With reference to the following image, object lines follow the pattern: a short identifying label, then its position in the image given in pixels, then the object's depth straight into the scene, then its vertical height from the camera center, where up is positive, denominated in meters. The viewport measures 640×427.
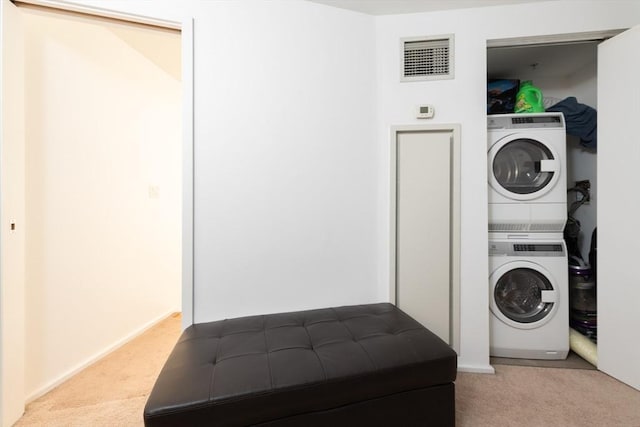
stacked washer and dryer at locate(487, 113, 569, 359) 1.73 -0.18
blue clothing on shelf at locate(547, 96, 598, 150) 1.98 +0.73
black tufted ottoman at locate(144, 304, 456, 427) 0.88 -0.65
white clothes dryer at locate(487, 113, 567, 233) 1.72 +0.24
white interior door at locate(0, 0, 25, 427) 1.21 -0.04
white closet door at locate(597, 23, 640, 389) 1.47 +0.01
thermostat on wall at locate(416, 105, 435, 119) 1.61 +0.63
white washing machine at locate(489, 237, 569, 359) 1.73 -0.66
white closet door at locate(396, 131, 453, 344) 1.63 -0.13
